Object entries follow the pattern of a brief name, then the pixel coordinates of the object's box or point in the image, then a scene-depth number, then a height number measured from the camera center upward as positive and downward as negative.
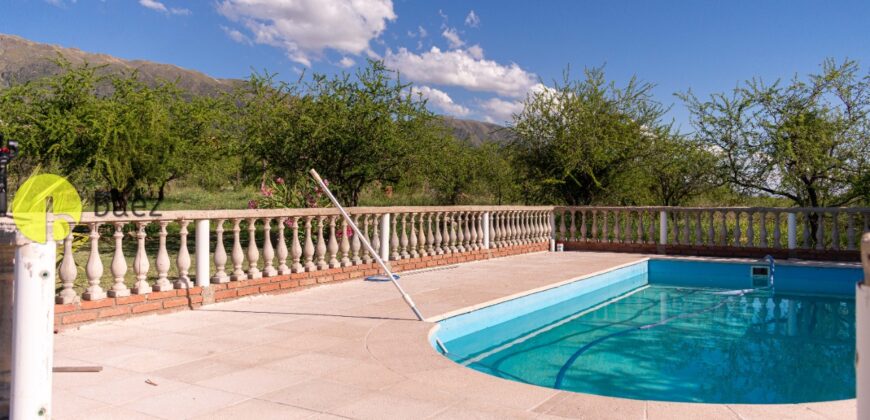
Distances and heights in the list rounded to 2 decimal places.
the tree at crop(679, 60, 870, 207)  12.72 +1.84
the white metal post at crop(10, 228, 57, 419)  2.57 -0.45
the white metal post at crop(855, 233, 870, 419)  1.66 -0.33
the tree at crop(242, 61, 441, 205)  13.89 +2.08
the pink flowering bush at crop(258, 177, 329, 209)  12.33 +0.51
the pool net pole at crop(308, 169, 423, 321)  5.37 -0.68
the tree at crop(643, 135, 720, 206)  14.70 +1.27
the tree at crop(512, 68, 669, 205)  15.04 +2.12
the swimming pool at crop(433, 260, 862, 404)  4.96 -1.25
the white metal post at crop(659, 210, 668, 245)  12.55 -0.17
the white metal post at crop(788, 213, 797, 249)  11.21 -0.18
